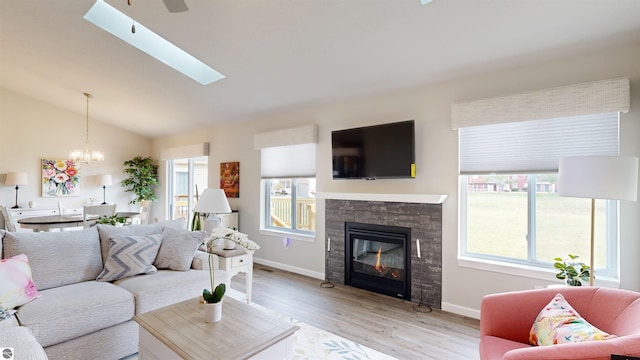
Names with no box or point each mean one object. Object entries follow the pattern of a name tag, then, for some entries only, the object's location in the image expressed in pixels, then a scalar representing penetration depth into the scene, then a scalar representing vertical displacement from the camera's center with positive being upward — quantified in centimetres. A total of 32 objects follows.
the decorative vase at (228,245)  319 -70
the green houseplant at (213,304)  183 -75
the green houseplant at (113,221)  372 -53
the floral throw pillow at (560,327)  142 -73
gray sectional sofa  198 -86
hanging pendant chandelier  508 +38
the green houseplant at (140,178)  696 +1
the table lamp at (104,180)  657 -3
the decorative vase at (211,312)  182 -80
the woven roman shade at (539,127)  247 +48
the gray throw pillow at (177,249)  288 -67
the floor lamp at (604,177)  184 +1
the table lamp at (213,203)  314 -25
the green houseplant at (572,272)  229 -71
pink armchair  121 -72
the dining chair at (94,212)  440 -49
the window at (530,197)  258 -18
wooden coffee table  155 -86
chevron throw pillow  260 -70
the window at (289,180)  446 -2
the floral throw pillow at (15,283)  197 -71
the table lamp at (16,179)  552 -1
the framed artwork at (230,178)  540 +1
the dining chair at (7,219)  438 -59
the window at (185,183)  641 -10
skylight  330 +163
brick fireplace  328 -53
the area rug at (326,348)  235 -137
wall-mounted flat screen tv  338 +32
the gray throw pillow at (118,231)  276 -51
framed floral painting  607 +1
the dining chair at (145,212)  563 -64
